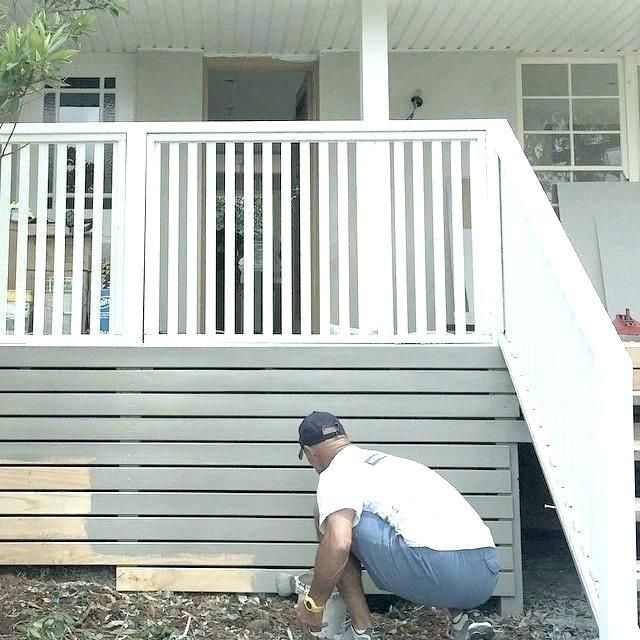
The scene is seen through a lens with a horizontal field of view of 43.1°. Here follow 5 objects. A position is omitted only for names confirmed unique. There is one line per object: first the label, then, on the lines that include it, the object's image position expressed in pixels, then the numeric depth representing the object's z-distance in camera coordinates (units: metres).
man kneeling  2.84
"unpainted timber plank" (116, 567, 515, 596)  3.47
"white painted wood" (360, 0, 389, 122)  4.68
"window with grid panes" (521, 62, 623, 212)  6.13
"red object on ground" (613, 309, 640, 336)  5.06
